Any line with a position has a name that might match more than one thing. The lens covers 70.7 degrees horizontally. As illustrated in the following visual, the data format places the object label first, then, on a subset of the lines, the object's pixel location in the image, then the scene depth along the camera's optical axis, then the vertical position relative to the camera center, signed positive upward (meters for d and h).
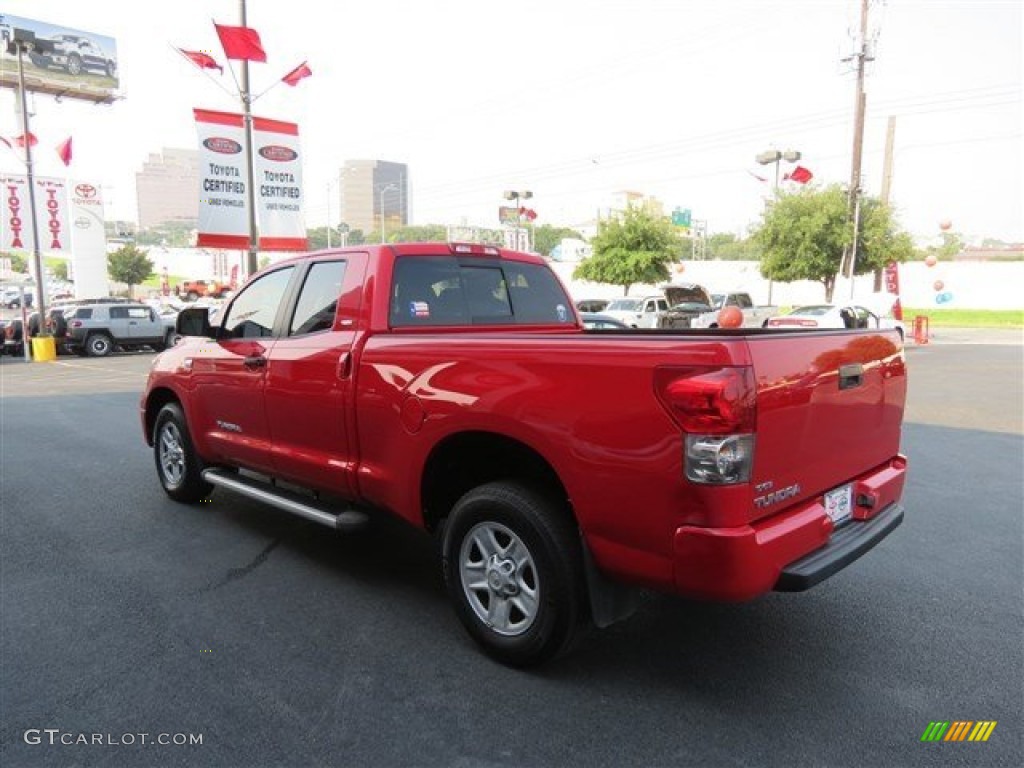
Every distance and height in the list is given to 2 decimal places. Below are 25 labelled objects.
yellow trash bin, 21.42 -1.79
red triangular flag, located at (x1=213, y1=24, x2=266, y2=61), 14.48 +4.94
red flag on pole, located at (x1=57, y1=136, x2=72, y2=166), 24.05 +4.52
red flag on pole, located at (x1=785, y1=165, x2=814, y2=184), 29.08 +4.58
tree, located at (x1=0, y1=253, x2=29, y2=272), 107.12 +3.86
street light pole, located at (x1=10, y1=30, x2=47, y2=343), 20.66 +2.33
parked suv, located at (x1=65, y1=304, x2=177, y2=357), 22.61 -1.29
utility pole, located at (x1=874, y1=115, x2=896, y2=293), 30.78 +5.35
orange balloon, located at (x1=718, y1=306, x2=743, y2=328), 18.95 -0.77
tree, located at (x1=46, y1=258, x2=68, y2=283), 102.69 +3.06
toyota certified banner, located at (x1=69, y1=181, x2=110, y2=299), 35.16 +2.40
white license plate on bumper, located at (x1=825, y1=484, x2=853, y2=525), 3.16 -0.95
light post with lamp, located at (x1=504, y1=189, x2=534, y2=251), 51.61 +6.78
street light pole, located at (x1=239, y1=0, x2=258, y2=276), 15.09 +2.15
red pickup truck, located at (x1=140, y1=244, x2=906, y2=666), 2.60 -0.64
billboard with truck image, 53.56 +16.89
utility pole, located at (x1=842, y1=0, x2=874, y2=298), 25.70 +5.61
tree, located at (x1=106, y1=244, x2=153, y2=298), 78.31 +2.53
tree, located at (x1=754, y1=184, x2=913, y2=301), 28.50 +2.09
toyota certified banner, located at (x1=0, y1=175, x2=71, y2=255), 23.00 +2.41
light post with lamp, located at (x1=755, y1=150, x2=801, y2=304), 34.56 +6.33
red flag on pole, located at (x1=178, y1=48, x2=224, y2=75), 14.46 +4.59
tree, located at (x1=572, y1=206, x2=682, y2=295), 36.31 +2.01
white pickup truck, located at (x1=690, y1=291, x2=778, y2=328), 23.95 -0.76
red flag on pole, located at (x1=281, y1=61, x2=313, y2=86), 15.34 +4.54
